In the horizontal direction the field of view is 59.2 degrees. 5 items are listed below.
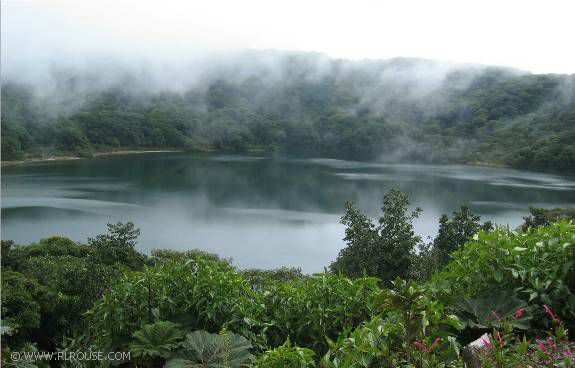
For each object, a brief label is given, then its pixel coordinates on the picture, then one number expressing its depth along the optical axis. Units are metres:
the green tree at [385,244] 12.66
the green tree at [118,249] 12.30
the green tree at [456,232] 13.16
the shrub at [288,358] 2.07
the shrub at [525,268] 2.42
